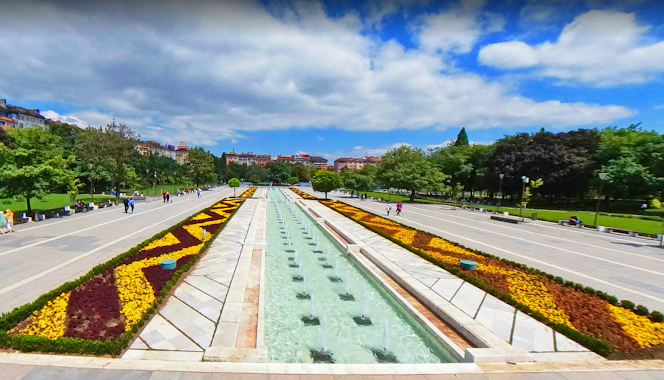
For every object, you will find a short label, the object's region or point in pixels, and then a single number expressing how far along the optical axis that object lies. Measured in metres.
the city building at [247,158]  182.25
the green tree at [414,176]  45.72
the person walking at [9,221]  15.79
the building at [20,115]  66.19
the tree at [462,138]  84.99
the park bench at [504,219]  26.39
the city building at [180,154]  162.15
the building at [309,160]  190.52
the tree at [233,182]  52.34
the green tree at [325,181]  45.19
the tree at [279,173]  107.00
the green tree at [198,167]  61.84
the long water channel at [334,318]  6.04
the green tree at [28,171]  18.50
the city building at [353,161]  183.85
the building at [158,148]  120.28
